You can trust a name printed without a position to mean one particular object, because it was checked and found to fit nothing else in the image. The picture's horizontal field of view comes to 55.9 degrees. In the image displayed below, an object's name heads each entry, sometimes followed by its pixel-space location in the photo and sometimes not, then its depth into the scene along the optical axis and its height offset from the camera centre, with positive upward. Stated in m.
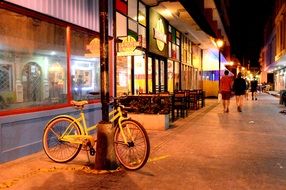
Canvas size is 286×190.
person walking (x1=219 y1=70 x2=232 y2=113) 12.71 -0.08
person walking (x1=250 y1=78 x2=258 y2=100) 20.91 +0.01
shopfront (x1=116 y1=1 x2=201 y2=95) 8.96 +1.44
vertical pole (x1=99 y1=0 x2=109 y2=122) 4.67 +0.54
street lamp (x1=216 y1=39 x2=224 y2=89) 20.62 +3.40
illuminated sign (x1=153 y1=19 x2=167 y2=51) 11.67 +2.36
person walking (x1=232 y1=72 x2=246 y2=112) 13.58 +0.01
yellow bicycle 4.71 -0.93
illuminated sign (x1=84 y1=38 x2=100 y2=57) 7.06 +1.09
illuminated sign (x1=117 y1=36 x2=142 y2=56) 7.71 +1.20
